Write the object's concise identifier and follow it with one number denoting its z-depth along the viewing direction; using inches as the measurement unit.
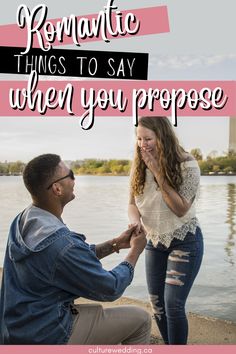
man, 69.7
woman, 91.8
